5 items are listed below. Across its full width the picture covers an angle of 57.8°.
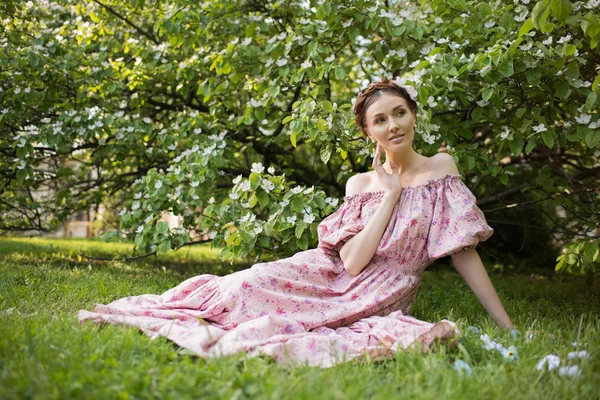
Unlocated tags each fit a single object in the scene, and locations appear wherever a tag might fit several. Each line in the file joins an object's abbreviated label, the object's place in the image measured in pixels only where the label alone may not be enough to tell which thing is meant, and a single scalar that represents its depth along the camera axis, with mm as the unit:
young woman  2307
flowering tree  3279
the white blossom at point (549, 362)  1853
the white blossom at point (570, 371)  1802
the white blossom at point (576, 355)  1931
